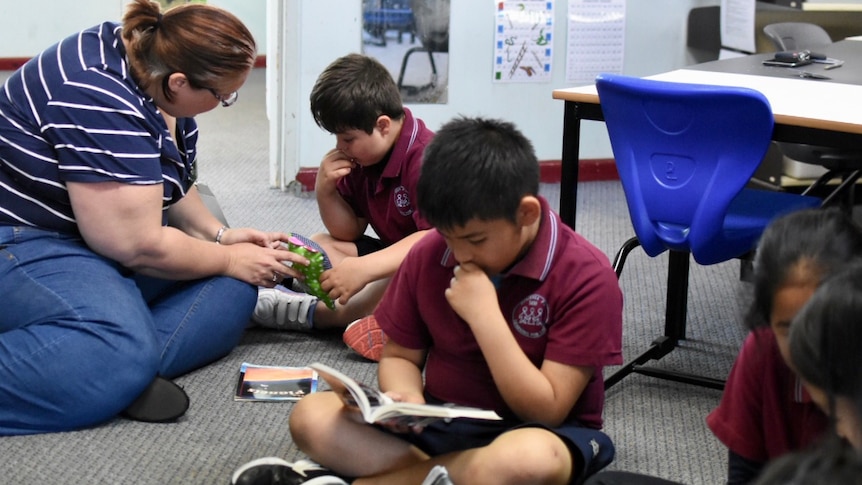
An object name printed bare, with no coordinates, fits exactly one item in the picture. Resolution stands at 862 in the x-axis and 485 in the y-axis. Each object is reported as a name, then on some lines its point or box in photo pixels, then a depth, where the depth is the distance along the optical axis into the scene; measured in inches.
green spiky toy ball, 85.8
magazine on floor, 80.7
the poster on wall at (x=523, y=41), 147.6
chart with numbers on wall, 150.4
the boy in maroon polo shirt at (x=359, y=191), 81.4
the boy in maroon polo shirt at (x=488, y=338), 55.4
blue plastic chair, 73.1
